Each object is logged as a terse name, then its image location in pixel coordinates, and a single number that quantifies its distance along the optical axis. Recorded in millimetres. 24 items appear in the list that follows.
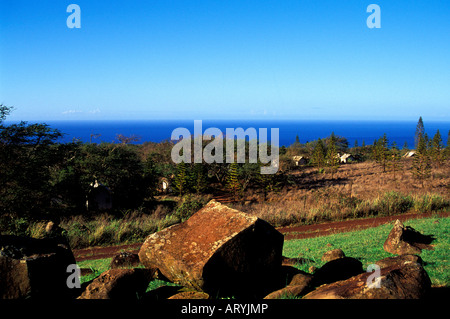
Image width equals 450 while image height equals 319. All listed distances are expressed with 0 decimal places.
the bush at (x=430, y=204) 15906
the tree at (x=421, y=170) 32688
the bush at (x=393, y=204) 16250
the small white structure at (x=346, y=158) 63584
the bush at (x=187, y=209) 17406
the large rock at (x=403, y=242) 7891
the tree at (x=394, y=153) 39166
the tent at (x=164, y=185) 36719
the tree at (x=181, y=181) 32031
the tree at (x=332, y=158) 43469
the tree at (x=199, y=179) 32500
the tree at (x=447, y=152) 51912
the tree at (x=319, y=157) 49656
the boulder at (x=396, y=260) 5691
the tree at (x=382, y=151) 40328
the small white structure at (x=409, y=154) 61706
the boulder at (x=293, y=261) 7114
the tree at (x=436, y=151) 45378
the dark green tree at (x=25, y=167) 17234
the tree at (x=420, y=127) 67062
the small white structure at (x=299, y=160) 55638
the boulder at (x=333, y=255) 7195
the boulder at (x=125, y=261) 6848
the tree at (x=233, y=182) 31188
